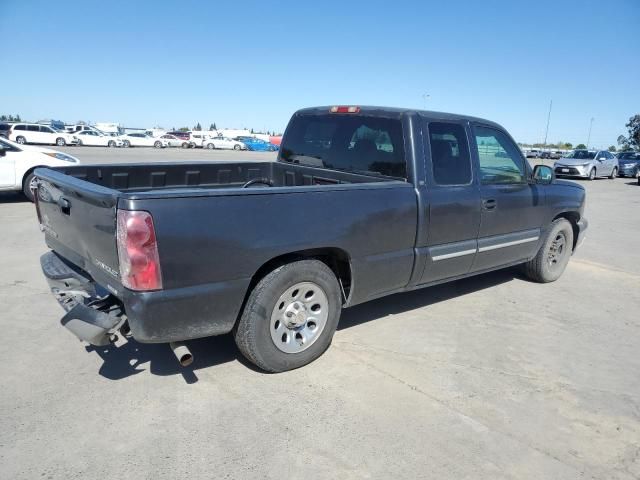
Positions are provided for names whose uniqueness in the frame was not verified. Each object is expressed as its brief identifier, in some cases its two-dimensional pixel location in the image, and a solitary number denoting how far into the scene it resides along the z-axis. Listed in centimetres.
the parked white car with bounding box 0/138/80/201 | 964
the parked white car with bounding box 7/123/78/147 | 3394
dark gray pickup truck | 275
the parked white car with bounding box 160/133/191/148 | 4703
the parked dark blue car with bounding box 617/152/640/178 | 2841
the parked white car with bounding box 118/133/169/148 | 4278
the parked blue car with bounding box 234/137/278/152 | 5331
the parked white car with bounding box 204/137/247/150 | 4988
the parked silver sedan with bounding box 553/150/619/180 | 2456
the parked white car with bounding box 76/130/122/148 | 3934
